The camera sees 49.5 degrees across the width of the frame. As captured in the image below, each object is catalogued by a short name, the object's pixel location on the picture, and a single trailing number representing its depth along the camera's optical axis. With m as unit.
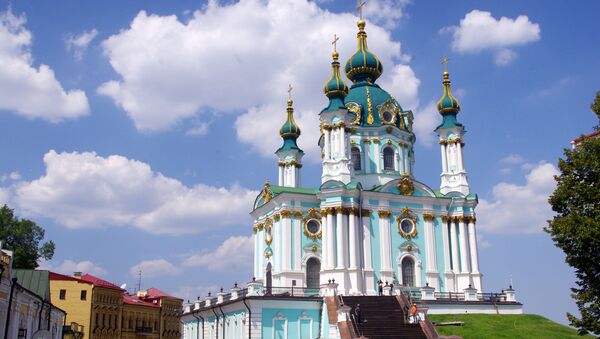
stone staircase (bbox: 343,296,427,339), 29.41
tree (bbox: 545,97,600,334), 20.84
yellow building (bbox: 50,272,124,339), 50.19
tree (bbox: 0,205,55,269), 43.97
